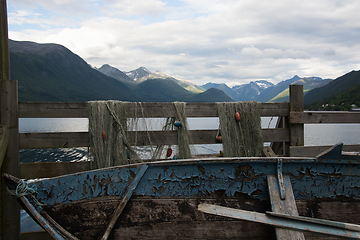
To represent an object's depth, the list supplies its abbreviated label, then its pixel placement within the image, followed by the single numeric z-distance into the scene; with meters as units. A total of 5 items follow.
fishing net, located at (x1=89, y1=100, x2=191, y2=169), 3.88
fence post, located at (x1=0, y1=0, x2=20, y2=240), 3.35
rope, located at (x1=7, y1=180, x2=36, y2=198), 2.29
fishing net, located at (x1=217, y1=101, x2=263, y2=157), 4.28
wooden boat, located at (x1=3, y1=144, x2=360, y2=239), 2.46
